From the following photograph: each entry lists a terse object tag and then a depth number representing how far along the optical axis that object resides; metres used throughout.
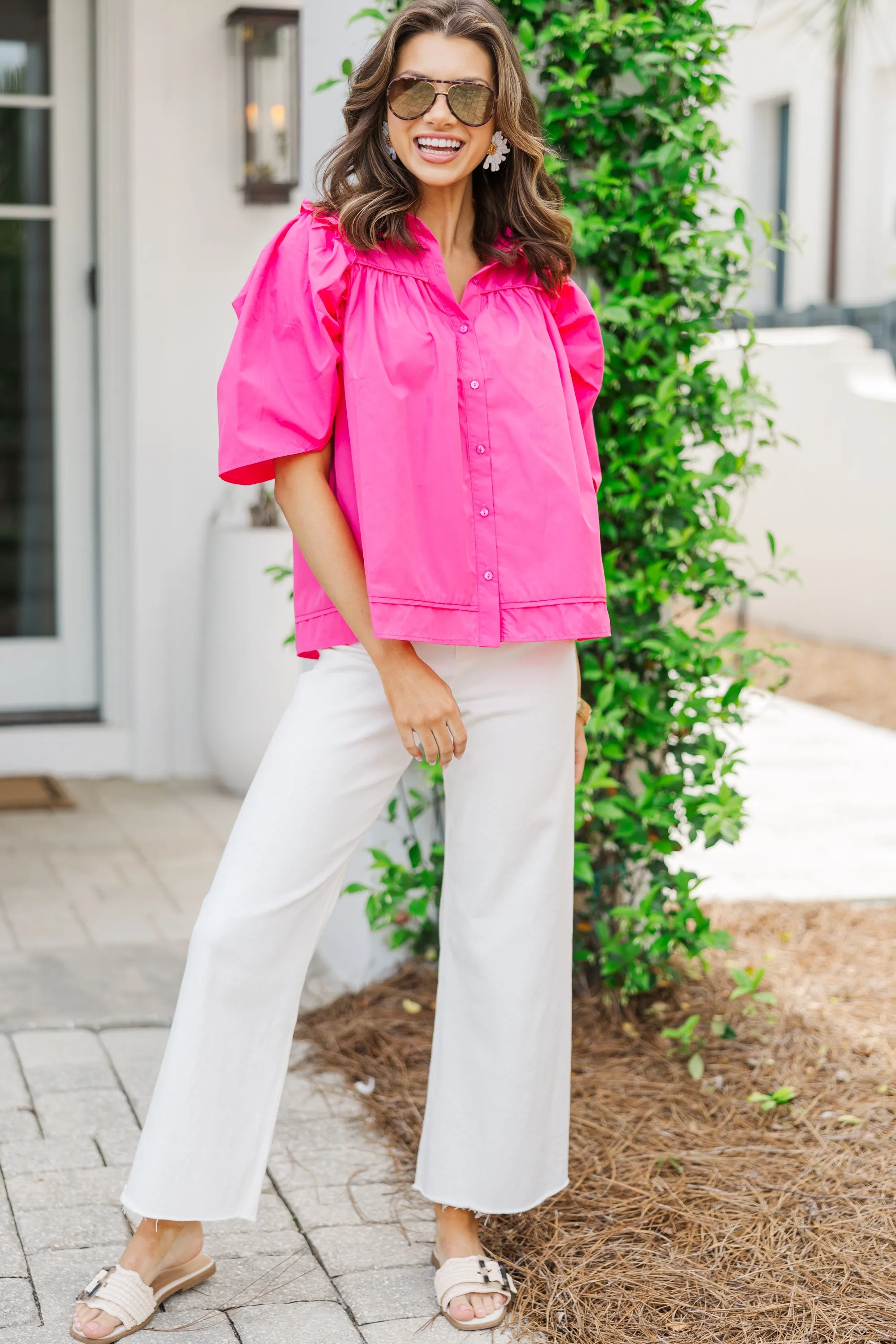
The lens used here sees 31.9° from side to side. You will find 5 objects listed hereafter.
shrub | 2.60
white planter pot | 4.60
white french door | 4.79
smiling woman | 1.80
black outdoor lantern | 4.63
